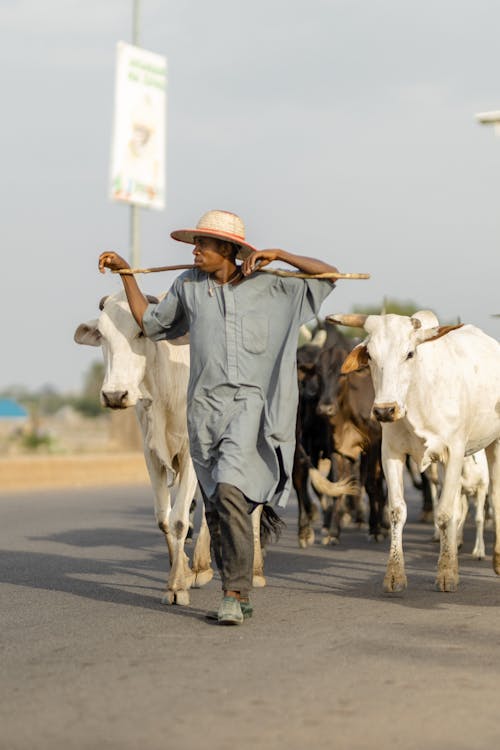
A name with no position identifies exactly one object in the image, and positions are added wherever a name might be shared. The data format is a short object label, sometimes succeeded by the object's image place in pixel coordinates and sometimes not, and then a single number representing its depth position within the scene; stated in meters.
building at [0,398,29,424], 58.00
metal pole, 29.27
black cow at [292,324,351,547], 13.96
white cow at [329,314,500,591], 9.64
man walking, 8.12
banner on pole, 25.92
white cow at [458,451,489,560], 13.02
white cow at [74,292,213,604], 9.23
